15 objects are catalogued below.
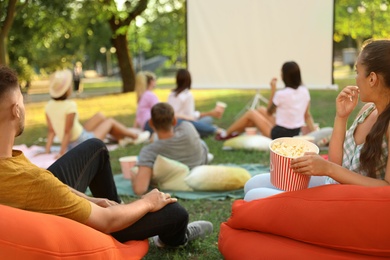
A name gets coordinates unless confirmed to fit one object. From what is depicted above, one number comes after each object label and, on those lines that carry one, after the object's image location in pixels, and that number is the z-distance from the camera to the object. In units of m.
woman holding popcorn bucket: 2.20
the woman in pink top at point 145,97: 7.29
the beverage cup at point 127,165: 5.00
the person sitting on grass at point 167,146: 4.40
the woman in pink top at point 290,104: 5.94
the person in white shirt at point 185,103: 6.98
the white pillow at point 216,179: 4.33
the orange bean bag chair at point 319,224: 2.10
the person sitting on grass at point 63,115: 5.91
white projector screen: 8.53
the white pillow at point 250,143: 6.07
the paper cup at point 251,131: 6.69
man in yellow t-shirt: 2.01
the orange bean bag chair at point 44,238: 1.97
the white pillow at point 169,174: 4.43
